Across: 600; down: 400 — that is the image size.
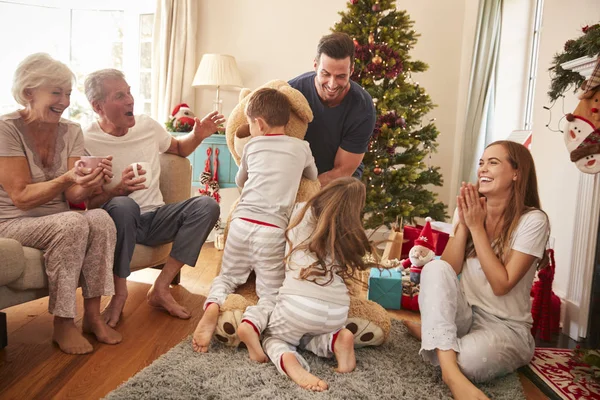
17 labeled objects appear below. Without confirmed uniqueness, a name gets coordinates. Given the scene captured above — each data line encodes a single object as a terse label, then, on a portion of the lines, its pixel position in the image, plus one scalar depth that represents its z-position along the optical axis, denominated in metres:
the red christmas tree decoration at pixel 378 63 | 3.50
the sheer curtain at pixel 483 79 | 3.77
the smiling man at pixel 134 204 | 2.02
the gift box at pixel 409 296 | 2.47
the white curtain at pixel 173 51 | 4.41
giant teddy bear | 1.78
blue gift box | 2.45
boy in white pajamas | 1.87
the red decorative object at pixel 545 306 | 2.14
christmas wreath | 1.76
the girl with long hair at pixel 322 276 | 1.65
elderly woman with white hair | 1.71
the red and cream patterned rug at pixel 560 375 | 1.64
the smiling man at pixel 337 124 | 2.30
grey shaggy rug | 1.45
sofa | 1.57
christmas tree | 3.51
